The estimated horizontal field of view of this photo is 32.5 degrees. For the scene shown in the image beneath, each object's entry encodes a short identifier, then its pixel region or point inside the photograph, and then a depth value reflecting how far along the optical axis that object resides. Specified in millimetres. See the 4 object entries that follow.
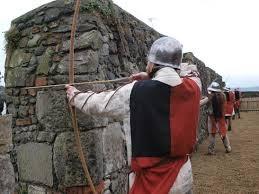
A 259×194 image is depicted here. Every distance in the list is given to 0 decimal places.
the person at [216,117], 9758
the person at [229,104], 11935
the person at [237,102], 20678
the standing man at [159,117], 3062
